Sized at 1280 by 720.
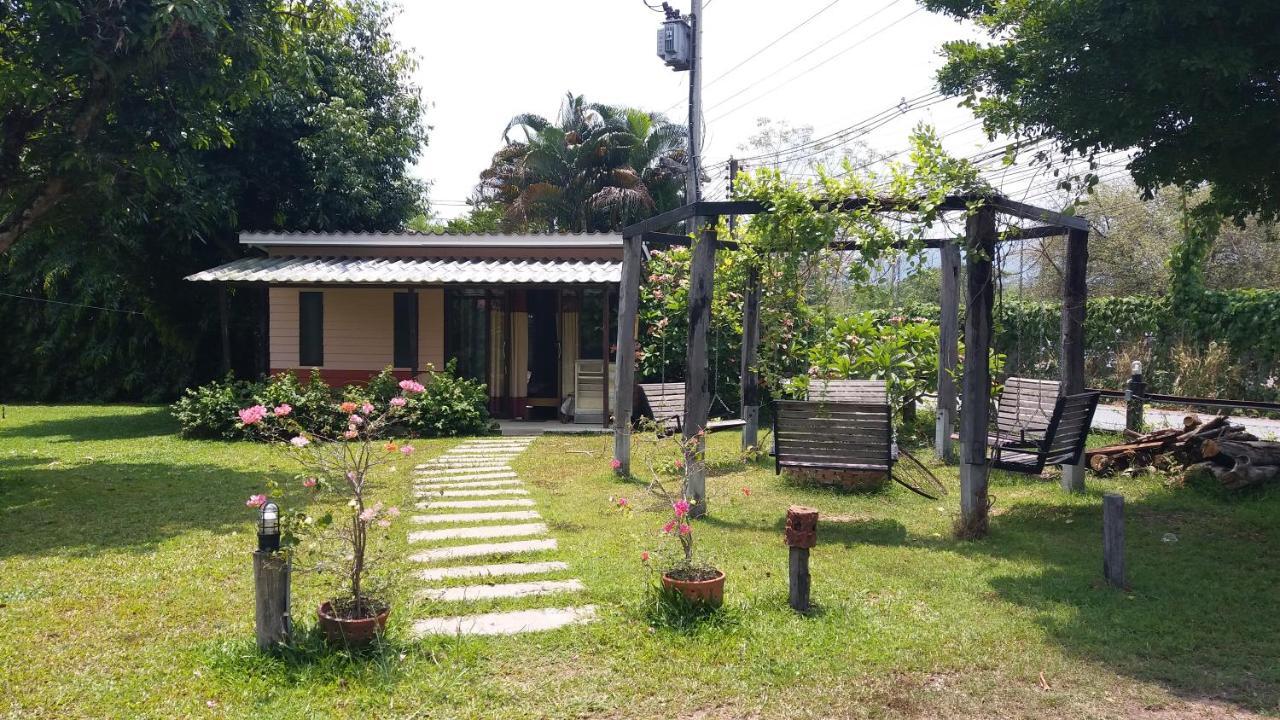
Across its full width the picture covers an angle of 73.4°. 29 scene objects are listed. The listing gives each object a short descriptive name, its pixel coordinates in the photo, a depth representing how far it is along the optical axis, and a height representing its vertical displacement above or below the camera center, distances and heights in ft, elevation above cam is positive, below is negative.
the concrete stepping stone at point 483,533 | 21.31 -4.40
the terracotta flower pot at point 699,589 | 14.71 -3.95
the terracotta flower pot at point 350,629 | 13.06 -4.14
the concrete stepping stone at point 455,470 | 31.01 -4.11
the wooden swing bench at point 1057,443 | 21.90 -2.29
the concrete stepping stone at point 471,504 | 25.04 -4.30
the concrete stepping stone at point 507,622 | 14.52 -4.61
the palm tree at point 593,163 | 75.77 +17.54
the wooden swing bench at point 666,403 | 36.68 -1.97
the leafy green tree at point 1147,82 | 17.24 +6.04
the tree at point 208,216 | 36.29 +7.93
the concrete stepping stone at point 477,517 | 23.26 -4.36
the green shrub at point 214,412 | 41.70 -2.65
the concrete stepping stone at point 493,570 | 17.84 -4.49
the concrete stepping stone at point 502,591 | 16.33 -4.52
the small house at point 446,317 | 49.01 +2.37
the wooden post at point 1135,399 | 33.71 -1.51
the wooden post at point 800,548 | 15.23 -3.36
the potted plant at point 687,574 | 14.75 -3.79
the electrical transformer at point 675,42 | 50.31 +18.71
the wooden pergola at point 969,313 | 20.94 +1.32
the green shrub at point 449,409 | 42.32 -2.50
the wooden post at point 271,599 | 12.94 -3.68
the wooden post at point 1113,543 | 16.56 -3.57
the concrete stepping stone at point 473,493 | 26.81 -4.24
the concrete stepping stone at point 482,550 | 19.39 -4.44
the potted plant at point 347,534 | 13.15 -2.85
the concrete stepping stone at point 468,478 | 29.68 -4.15
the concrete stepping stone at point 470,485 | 28.37 -4.21
